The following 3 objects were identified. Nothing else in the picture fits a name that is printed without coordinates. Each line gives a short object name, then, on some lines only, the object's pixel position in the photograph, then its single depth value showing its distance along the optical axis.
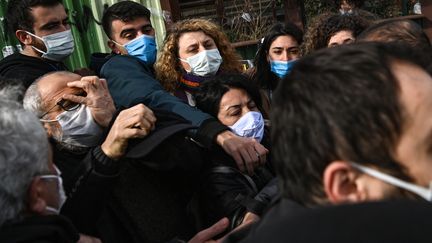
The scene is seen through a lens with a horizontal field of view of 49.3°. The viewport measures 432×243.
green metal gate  4.28
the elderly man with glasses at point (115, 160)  1.69
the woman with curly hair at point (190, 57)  2.79
